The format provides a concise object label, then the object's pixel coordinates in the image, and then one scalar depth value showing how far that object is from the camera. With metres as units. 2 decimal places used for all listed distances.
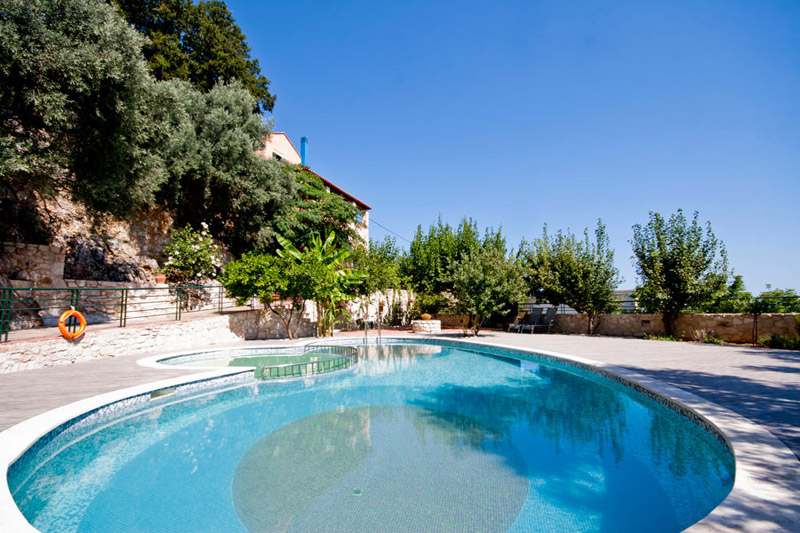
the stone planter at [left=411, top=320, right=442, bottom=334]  19.58
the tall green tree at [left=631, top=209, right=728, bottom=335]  14.60
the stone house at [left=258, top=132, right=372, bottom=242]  27.44
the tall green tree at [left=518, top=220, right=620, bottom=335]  17.25
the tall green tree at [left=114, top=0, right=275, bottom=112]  20.09
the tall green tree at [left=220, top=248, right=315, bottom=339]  14.26
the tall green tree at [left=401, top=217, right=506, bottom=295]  23.53
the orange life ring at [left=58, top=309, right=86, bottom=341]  8.61
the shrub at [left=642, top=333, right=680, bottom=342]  15.00
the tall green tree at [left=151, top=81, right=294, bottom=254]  16.80
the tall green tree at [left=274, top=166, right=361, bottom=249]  19.89
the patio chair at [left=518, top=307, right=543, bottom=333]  19.98
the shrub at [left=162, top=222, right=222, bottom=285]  15.78
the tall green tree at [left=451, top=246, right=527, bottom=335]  15.43
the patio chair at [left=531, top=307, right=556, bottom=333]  19.73
